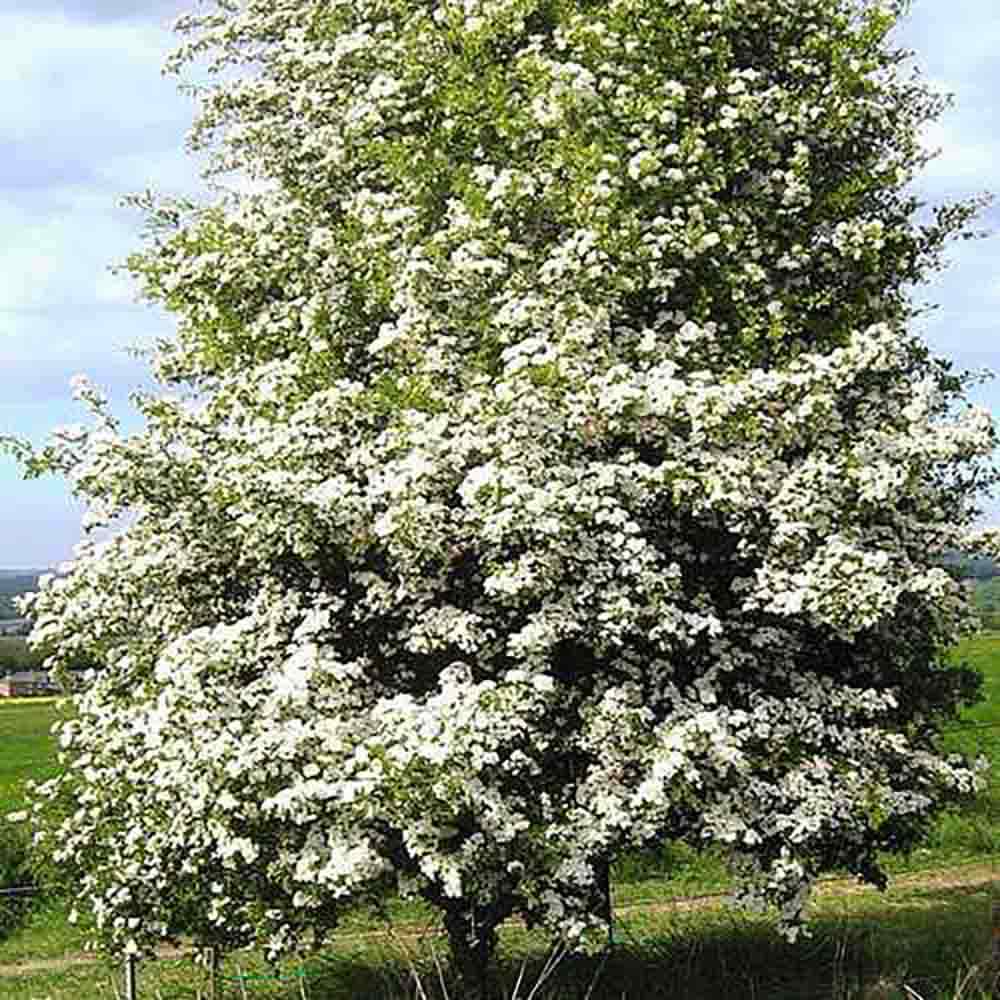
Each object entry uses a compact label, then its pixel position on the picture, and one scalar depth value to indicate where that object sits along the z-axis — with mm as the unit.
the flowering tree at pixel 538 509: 12016
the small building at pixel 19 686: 83000
